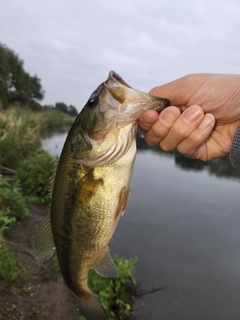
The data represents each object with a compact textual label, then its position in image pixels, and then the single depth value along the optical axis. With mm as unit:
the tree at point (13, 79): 34500
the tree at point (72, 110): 73148
